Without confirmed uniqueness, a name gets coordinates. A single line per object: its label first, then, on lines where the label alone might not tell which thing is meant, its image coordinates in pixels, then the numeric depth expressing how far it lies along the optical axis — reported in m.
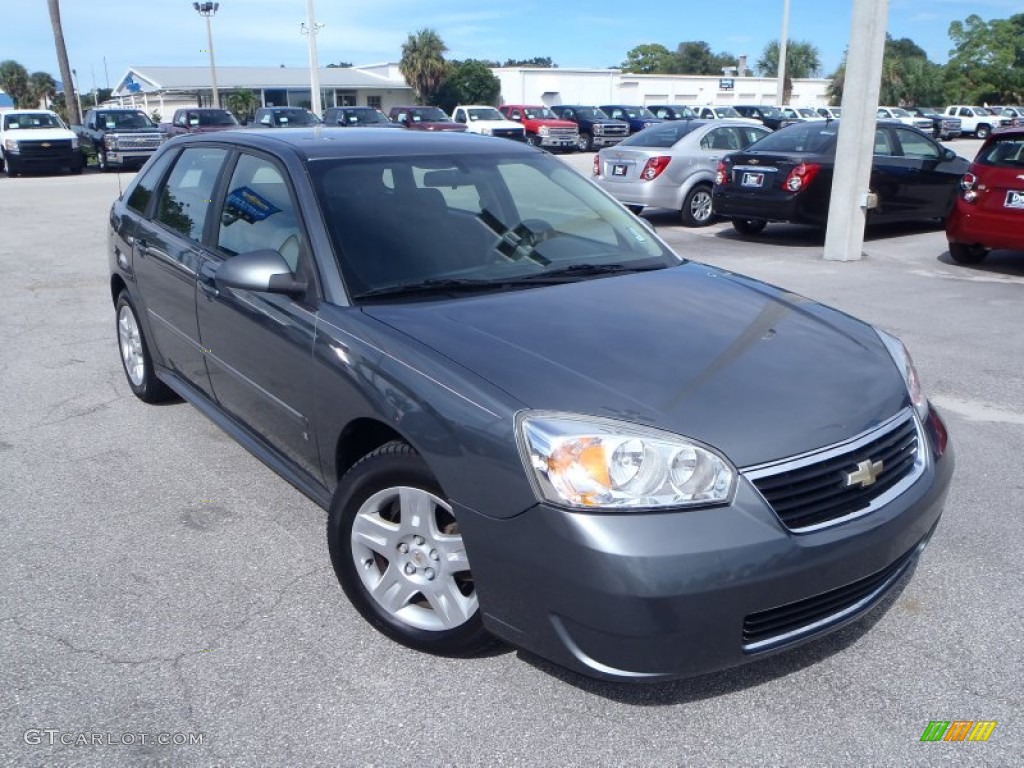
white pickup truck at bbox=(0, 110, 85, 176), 25.28
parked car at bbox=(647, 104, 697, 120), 39.41
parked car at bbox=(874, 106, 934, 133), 41.03
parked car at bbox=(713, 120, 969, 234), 12.02
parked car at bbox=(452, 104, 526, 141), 34.28
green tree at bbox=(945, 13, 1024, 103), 66.62
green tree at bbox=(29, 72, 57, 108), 85.25
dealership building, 61.28
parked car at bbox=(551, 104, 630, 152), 35.56
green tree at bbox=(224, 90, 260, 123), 55.00
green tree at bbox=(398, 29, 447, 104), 62.44
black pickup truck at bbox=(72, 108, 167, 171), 26.33
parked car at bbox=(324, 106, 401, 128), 31.23
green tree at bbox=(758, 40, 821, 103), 82.56
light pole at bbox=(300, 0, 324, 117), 30.50
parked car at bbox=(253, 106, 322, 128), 30.20
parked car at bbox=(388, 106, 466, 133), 32.59
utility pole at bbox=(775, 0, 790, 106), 38.94
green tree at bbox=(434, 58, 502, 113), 63.06
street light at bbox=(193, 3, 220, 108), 54.22
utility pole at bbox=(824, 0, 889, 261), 10.51
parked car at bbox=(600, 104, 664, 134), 37.75
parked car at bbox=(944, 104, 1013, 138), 47.28
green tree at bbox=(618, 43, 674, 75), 121.44
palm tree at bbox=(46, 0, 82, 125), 34.78
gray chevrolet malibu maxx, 2.52
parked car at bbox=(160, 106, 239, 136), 28.75
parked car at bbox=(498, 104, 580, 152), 34.44
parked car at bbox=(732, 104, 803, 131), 36.56
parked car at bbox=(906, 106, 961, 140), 43.19
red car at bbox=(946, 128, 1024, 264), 9.59
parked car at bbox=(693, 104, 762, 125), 39.53
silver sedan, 14.04
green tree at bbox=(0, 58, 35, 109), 84.12
